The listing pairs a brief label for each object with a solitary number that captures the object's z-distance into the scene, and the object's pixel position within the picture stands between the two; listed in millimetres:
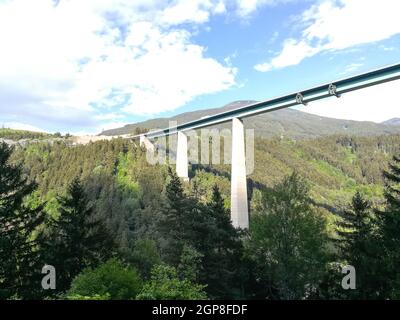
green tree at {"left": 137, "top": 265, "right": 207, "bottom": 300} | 12062
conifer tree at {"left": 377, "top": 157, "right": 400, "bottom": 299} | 18091
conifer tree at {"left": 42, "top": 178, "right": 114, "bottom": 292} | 22609
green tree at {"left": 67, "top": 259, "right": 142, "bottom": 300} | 16328
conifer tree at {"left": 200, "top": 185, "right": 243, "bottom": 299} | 22859
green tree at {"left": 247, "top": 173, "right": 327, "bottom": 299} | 23031
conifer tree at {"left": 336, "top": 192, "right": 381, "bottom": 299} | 21625
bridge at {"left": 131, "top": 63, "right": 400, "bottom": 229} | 40344
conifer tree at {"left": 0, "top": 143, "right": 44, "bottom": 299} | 20888
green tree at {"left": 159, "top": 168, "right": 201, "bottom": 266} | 23438
